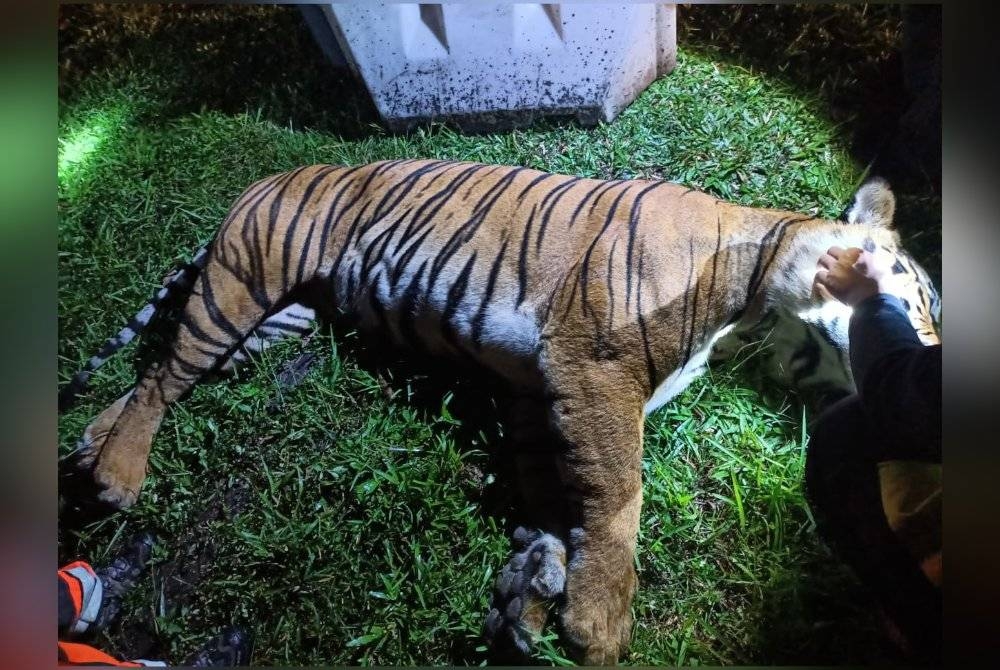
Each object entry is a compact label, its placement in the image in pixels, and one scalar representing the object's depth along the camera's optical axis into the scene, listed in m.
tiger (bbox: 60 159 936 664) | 1.72
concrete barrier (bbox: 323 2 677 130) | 1.83
